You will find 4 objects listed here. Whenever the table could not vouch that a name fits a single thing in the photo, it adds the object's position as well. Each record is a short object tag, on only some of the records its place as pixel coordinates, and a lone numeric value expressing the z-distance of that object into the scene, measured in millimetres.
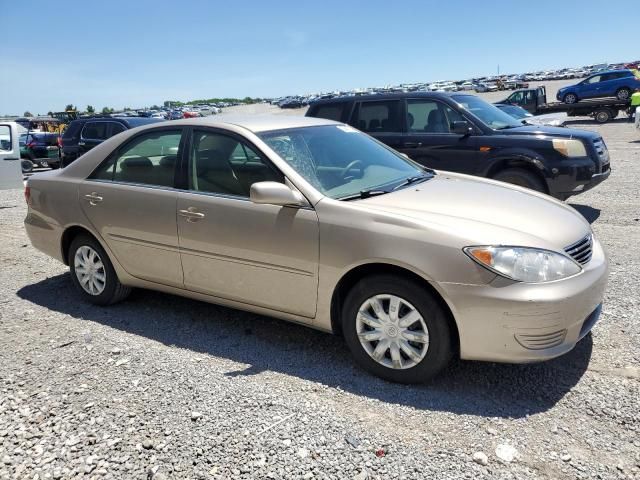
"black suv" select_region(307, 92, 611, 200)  7211
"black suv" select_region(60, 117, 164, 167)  12688
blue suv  27598
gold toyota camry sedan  2996
